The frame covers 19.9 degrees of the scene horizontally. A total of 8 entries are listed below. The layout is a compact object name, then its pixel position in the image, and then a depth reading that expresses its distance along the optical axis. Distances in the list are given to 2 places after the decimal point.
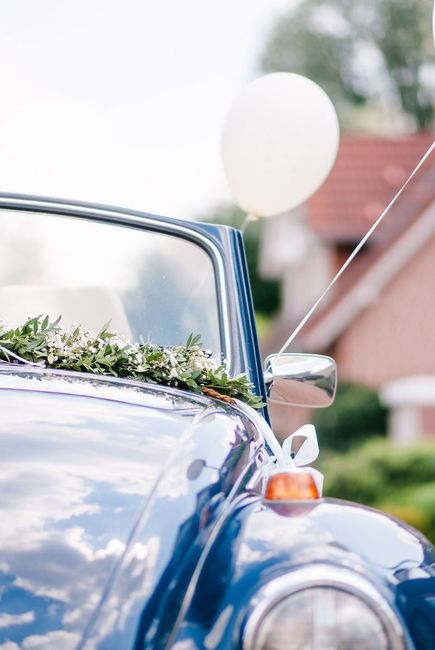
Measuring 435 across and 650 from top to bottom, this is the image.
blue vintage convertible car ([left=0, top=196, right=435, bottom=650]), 2.23
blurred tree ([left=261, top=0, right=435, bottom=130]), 49.38
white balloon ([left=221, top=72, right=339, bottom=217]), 5.62
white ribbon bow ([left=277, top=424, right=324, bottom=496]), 3.22
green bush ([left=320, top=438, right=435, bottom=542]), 16.38
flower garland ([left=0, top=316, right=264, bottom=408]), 3.18
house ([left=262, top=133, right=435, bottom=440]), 23.03
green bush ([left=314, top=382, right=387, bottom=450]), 22.59
